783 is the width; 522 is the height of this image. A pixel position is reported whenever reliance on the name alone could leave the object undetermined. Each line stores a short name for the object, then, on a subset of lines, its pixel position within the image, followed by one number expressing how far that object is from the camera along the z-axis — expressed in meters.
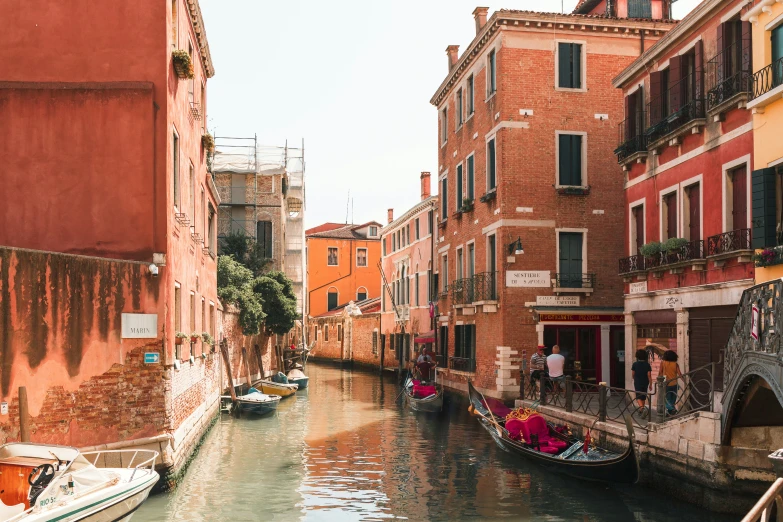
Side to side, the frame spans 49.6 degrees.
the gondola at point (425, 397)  23.08
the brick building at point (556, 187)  22.25
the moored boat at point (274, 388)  26.78
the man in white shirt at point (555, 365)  17.98
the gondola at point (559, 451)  12.50
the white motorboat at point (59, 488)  7.94
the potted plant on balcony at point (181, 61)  13.84
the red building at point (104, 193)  11.44
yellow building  11.93
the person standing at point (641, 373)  14.77
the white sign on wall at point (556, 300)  22.25
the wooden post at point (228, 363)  23.22
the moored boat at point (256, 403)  22.47
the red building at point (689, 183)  13.48
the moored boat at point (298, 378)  31.96
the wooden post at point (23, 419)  9.94
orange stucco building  59.38
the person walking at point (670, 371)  13.70
